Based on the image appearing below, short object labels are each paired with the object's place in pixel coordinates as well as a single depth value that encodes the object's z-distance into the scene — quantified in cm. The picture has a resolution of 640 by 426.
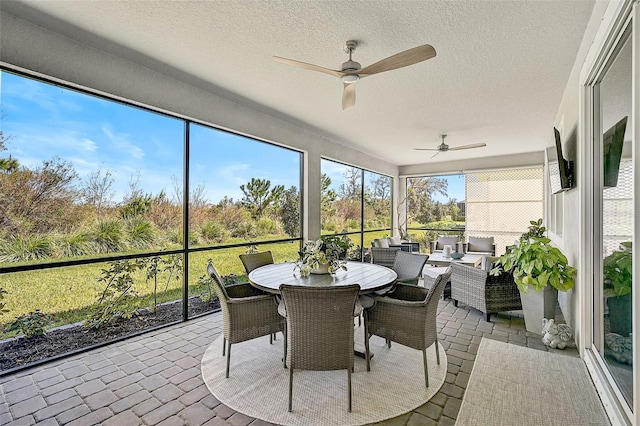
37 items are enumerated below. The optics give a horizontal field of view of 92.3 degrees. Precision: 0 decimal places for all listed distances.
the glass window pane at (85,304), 271
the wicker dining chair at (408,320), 242
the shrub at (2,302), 259
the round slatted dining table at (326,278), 266
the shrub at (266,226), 489
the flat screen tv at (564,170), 318
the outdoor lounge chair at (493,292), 383
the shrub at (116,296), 323
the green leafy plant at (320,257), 301
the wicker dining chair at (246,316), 256
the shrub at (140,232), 340
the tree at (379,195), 808
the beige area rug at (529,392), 204
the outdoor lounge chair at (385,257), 470
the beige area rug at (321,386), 209
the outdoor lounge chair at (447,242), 715
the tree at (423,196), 881
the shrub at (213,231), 409
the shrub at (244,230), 452
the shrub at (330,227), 624
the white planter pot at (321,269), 305
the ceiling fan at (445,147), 581
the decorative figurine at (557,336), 306
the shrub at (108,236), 314
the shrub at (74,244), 288
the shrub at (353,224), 720
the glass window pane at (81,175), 263
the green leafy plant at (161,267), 359
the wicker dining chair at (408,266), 365
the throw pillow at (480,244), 693
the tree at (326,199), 610
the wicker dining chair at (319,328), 207
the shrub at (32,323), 270
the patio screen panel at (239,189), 405
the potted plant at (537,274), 314
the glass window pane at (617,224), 186
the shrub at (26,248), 255
